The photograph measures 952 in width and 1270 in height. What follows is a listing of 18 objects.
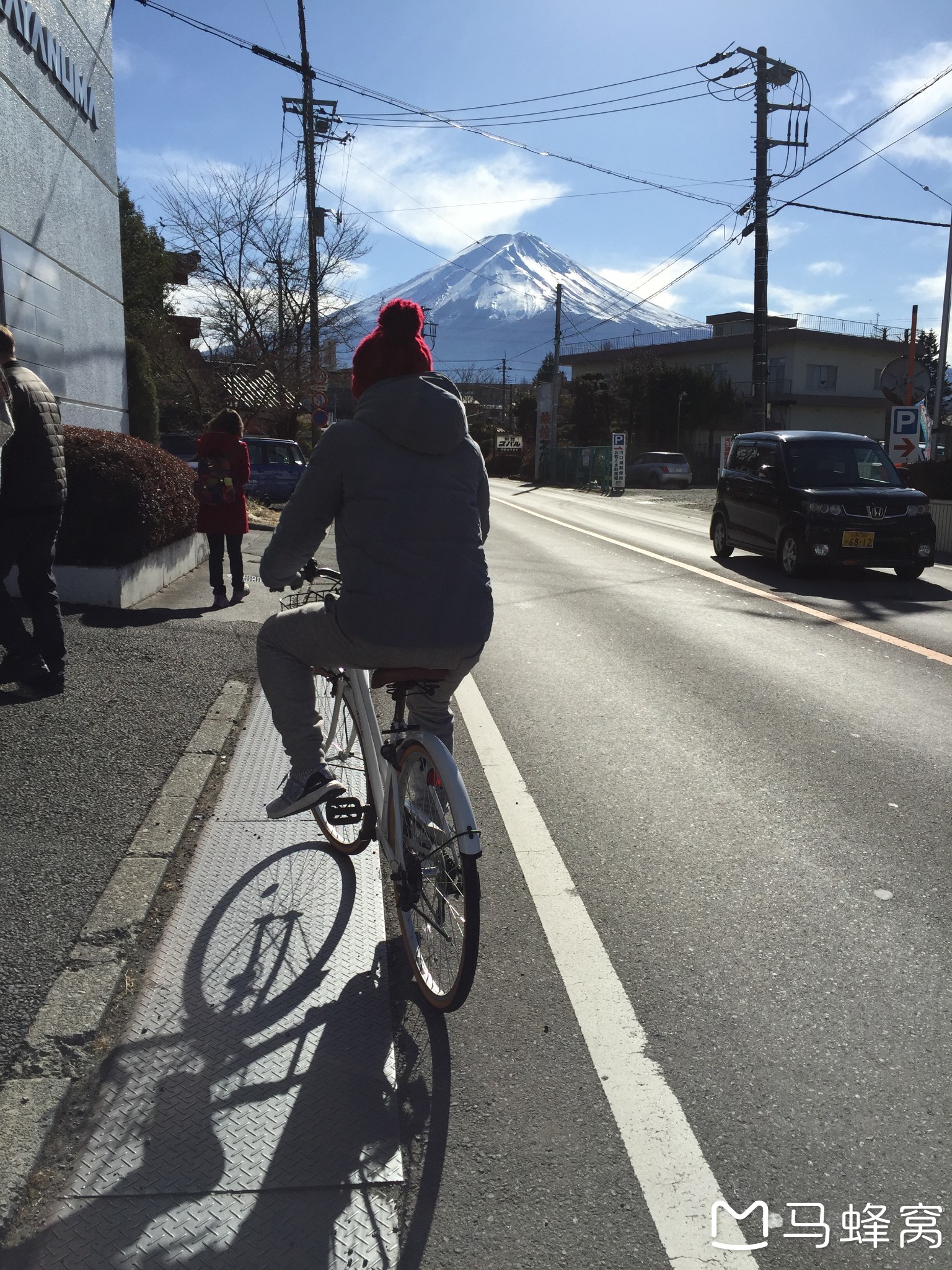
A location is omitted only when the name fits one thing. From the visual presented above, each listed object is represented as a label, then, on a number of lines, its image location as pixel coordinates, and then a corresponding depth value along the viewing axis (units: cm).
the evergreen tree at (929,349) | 6900
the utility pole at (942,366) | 2664
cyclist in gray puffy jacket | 315
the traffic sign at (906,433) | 1848
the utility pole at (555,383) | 5450
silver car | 4766
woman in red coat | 1031
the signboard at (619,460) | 4006
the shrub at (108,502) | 930
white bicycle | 295
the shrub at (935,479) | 1789
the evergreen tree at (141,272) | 2831
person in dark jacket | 632
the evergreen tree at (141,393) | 2186
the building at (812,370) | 5700
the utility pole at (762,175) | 2736
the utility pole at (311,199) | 2822
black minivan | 1302
